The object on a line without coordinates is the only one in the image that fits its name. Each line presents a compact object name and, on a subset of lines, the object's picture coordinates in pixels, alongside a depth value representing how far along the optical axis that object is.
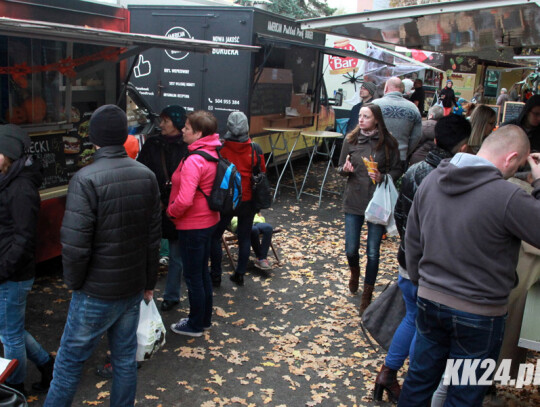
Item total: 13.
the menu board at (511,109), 13.70
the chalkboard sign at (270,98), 9.59
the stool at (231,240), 6.20
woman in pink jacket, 4.29
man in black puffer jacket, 2.85
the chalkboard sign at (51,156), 5.32
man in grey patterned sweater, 6.17
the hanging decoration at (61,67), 5.04
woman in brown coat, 5.08
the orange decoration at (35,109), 5.29
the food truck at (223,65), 9.09
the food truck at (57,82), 5.01
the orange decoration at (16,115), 5.15
